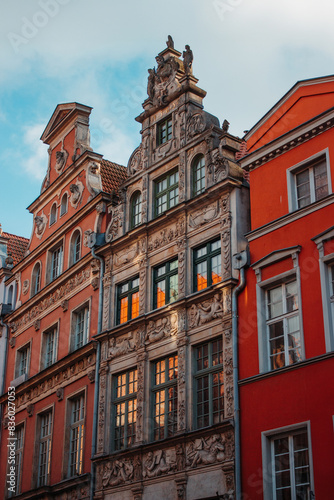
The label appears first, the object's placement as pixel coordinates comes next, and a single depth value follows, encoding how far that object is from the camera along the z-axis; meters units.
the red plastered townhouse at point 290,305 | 16.62
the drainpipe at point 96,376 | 22.34
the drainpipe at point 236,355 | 17.77
